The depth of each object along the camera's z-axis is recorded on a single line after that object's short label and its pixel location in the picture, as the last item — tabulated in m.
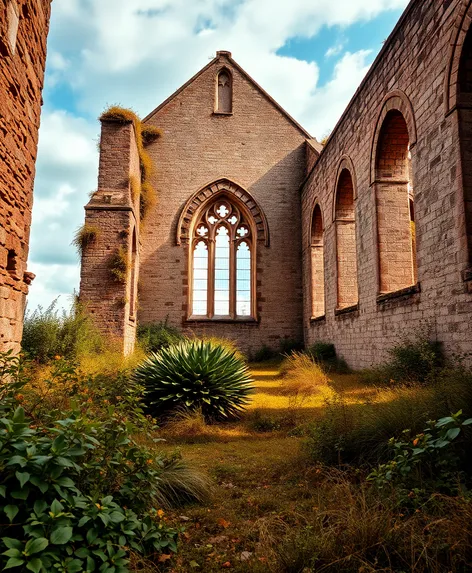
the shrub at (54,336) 8.49
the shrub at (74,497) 1.84
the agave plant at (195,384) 6.19
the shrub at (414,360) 6.45
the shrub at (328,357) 10.87
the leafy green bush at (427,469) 2.70
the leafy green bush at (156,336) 13.45
